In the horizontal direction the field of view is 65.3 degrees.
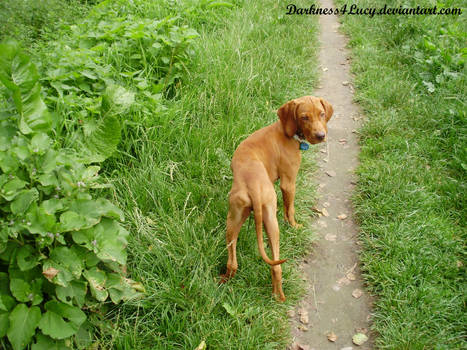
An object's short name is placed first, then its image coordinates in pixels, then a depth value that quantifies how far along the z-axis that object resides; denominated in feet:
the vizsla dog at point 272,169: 8.95
